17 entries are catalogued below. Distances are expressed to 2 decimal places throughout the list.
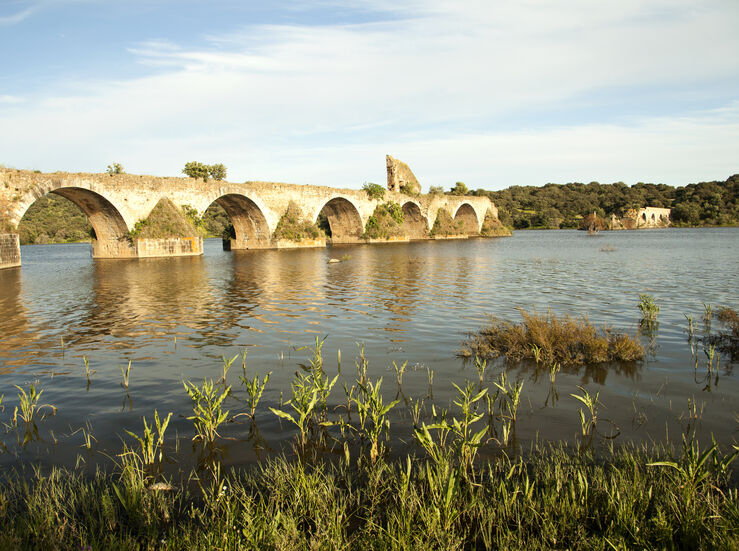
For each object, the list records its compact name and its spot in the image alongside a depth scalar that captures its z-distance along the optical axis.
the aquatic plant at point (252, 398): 5.57
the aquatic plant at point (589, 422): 5.09
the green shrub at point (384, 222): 55.81
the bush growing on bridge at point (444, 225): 69.31
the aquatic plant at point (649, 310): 10.12
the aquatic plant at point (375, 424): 4.57
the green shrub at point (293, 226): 43.53
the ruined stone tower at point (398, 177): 65.00
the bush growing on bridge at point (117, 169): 31.28
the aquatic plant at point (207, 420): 4.93
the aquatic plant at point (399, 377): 6.56
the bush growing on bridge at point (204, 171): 38.16
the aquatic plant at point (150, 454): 4.24
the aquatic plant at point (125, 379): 6.70
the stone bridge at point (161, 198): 25.98
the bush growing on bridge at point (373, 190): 54.60
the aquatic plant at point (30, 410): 5.46
